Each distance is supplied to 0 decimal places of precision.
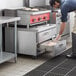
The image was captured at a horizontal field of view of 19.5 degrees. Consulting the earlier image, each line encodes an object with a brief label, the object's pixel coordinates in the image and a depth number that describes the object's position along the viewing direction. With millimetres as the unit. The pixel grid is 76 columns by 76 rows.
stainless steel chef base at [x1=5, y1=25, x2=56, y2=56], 4051
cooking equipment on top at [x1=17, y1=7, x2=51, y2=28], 4086
